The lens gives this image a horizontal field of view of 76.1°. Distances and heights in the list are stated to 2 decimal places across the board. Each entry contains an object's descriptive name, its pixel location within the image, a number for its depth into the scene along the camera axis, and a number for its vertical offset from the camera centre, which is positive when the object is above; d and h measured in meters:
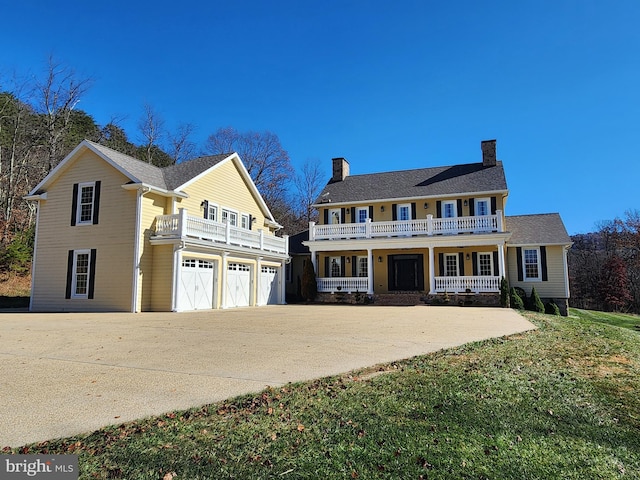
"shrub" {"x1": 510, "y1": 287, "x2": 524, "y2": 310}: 19.58 -0.99
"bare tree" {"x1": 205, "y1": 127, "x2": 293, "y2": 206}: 38.03 +11.44
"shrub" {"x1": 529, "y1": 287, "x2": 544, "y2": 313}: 19.67 -1.09
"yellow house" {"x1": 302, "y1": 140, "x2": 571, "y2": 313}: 21.42 +2.13
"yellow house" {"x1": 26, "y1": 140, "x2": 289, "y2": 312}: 16.55 +1.75
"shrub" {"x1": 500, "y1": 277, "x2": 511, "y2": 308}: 19.34 -0.60
